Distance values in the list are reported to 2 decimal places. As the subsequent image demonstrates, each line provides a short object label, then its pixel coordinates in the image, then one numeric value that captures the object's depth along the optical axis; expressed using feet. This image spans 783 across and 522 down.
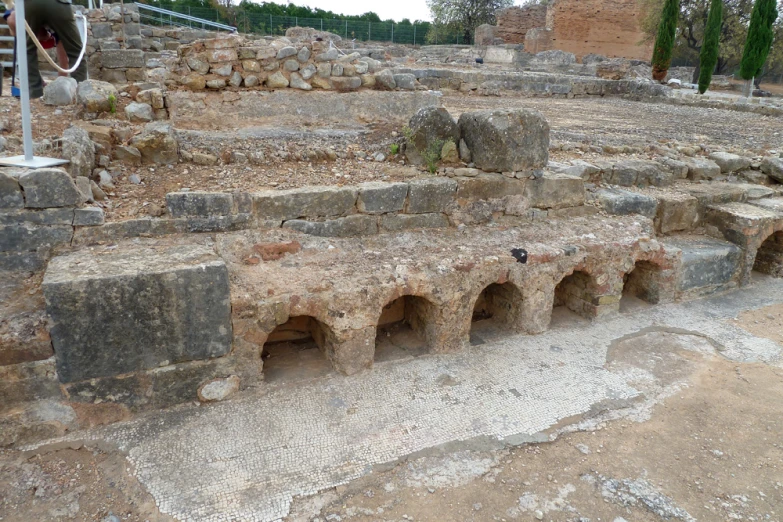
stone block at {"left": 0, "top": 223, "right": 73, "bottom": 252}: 11.02
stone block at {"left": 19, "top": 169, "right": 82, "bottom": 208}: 10.96
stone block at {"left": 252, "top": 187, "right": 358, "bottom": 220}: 13.23
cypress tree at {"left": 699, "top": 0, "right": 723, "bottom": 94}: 55.62
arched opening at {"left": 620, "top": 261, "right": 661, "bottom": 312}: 16.96
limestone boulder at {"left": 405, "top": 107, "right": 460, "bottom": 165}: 15.96
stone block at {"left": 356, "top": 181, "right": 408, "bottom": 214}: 14.12
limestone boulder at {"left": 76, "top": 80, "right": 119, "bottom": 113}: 16.31
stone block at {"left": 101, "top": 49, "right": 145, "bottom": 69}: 29.22
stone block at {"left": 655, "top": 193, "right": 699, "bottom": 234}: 17.98
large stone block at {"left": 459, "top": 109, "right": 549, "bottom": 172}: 15.47
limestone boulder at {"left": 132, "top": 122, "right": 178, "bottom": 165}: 14.71
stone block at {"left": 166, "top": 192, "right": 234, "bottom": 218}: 12.50
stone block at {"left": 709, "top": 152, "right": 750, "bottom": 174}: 21.58
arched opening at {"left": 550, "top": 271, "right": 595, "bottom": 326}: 15.92
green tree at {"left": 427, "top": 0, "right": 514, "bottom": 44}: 91.40
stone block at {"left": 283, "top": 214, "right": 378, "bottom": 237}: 13.66
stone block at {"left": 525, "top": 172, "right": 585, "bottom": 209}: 16.20
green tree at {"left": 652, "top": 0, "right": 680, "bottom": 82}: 55.85
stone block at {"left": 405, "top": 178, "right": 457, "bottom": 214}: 14.71
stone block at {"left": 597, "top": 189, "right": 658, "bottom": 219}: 17.20
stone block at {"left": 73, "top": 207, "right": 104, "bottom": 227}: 11.51
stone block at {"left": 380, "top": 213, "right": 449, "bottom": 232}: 14.64
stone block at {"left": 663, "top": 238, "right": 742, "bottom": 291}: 17.26
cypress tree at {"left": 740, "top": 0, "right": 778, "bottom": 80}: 56.65
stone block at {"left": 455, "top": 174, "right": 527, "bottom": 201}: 15.37
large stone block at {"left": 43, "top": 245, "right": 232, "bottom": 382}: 9.82
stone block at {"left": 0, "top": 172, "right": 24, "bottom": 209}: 10.75
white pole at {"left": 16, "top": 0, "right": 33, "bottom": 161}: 10.99
